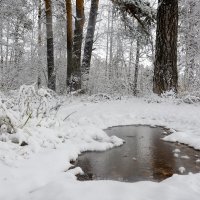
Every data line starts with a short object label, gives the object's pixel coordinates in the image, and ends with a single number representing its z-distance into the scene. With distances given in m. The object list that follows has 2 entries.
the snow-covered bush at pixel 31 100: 4.72
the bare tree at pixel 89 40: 11.91
